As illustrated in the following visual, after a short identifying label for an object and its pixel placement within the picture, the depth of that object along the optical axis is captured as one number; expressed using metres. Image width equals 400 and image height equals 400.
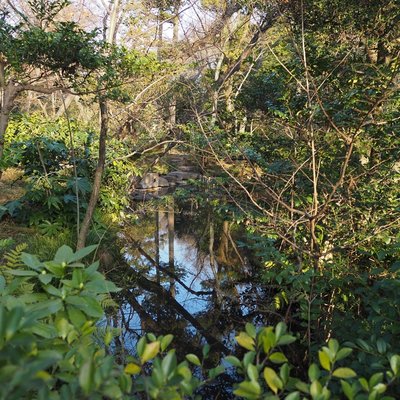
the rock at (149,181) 10.59
